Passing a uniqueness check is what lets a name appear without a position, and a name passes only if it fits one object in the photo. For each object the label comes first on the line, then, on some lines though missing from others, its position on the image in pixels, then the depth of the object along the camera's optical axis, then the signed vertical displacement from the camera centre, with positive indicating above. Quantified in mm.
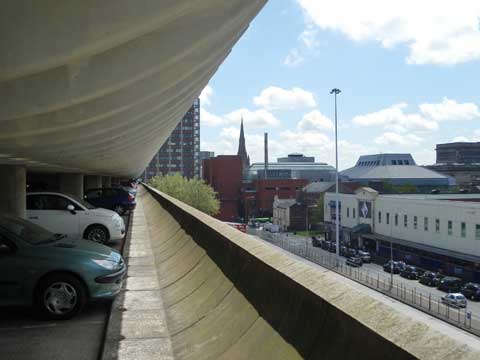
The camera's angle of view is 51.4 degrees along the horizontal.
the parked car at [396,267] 45125 -8096
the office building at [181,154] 139750 +7292
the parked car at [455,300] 28452 -6977
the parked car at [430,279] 38750 -7913
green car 6000 -1172
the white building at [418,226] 44250 -4959
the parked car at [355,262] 49375 -8238
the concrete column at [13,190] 11023 -230
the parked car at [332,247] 61850 -8572
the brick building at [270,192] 105250 -2658
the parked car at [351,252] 58269 -8647
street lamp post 59875 +8141
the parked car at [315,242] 67500 -8628
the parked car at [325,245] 63988 -8514
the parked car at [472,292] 34562 -7893
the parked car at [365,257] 52278 -8317
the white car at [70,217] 11422 -858
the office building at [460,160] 129875 +6459
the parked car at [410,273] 41669 -7959
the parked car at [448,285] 37469 -8087
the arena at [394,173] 104000 +1376
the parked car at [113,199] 19297 -754
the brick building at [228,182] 110500 -556
